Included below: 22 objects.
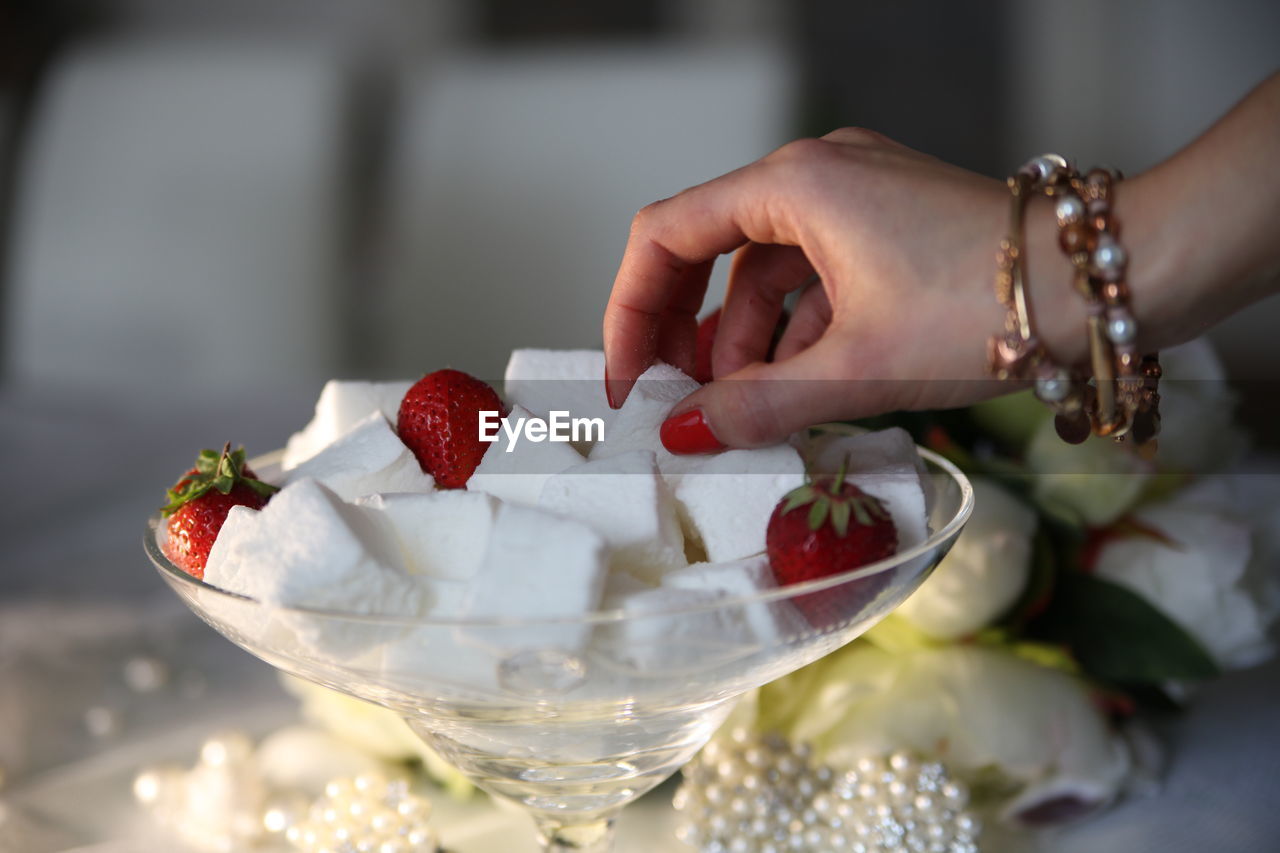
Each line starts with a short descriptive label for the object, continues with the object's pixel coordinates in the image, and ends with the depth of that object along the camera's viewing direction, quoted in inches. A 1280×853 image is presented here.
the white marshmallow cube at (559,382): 26.1
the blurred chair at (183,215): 70.1
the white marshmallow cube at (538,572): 16.8
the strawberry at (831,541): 18.2
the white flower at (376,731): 29.1
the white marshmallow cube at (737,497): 20.3
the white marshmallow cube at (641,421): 23.5
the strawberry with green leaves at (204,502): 22.0
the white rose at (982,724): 26.8
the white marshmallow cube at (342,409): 25.7
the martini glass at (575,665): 16.3
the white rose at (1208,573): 28.9
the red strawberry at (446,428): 24.4
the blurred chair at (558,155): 63.0
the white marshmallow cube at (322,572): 17.1
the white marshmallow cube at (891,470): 20.9
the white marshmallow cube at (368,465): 22.6
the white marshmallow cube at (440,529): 18.8
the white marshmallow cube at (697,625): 16.3
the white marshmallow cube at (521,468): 21.3
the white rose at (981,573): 26.7
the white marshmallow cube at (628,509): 19.4
